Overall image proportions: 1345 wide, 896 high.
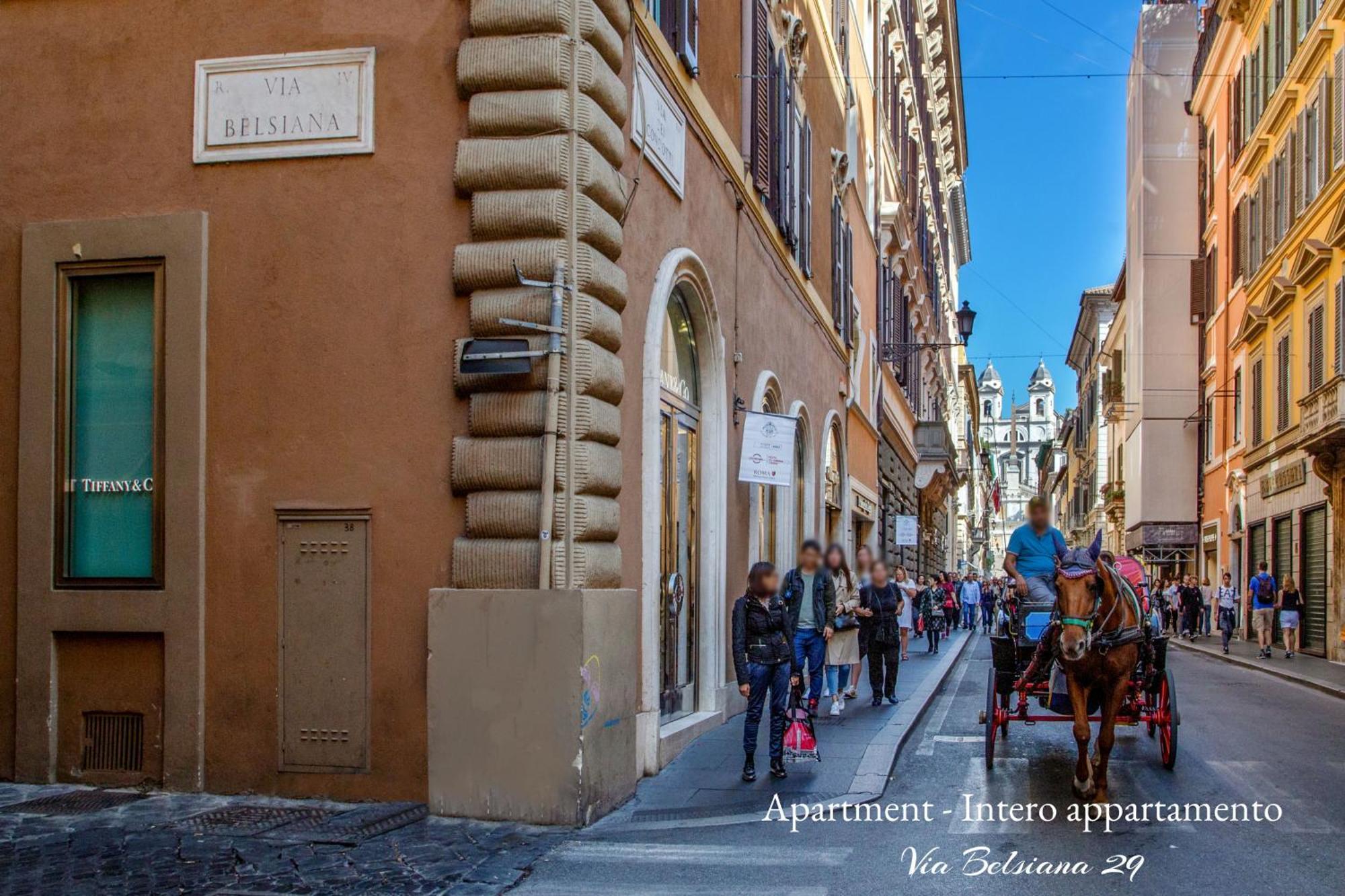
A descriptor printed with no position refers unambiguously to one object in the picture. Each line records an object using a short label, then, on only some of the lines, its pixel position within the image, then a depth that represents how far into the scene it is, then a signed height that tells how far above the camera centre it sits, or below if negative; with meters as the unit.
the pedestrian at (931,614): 26.06 -1.90
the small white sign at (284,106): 9.33 +2.65
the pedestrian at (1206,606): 37.62 -2.46
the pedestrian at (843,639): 14.09 -1.28
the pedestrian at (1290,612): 26.73 -1.84
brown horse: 9.27 -0.96
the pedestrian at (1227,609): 28.88 -1.96
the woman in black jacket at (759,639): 10.09 -0.89
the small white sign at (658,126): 10.32 +2.93
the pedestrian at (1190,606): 36.09 -2.35
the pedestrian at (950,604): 33.50 -2.19
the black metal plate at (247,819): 8.16 -1.81
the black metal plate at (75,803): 8.62 -1.79
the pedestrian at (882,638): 15.48 -1.36
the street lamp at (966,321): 32.00 +4.31
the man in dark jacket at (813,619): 12.23 -0.92
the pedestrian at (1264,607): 26.95 -1.79
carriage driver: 10.99 -0.37
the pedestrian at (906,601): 20.25 -1.28
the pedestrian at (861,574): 11.45 -0.55
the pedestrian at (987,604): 40.17 -2.62
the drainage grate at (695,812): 8.88 -1.88
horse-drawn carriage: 9.21 -1.02
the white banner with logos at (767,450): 13.93 +0.61
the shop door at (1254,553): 33.75 -0.93
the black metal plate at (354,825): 8.03 -1.81
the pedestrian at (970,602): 40.47 -2.50
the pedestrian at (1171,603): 38.62 -2.42
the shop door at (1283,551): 30.45 -0.82
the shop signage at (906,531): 26.56 -0.34
